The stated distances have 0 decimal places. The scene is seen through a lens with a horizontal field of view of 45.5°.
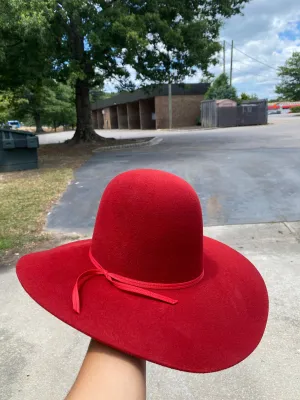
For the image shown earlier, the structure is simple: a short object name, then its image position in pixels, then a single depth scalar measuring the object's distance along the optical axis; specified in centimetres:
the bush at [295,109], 5638
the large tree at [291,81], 6094
